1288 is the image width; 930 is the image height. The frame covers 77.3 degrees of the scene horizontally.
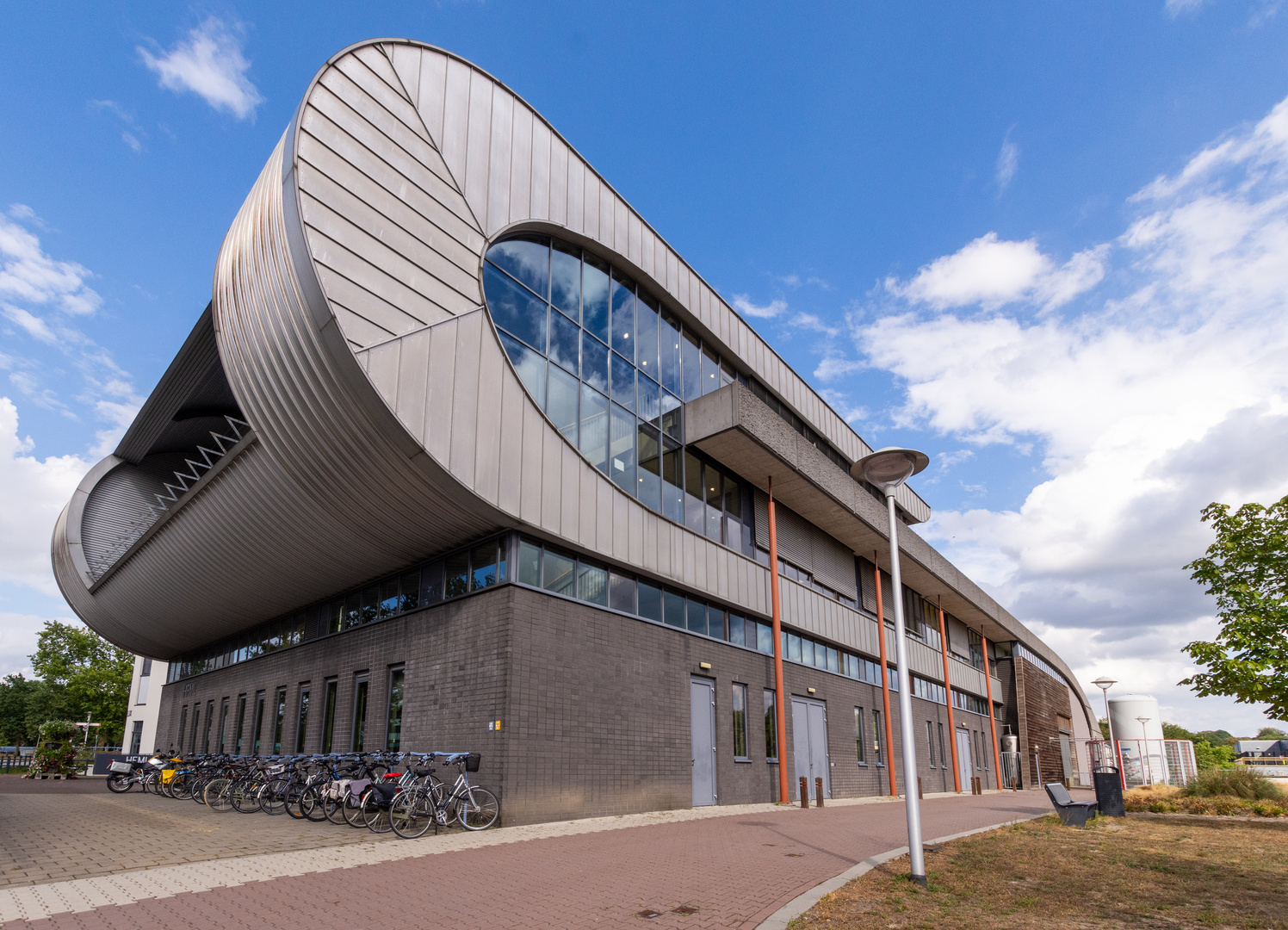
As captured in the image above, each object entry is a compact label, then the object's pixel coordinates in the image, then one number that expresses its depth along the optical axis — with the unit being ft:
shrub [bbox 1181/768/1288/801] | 58.18
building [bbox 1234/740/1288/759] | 240.12
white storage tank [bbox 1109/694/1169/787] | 160.25
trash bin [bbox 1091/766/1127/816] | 53.62
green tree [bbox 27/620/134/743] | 201.05
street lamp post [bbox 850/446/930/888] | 26.35
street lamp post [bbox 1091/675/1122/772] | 110.32
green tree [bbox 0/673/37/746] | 244.01
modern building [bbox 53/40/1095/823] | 42.32
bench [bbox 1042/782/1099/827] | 46.21
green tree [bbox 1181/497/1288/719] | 46.47
